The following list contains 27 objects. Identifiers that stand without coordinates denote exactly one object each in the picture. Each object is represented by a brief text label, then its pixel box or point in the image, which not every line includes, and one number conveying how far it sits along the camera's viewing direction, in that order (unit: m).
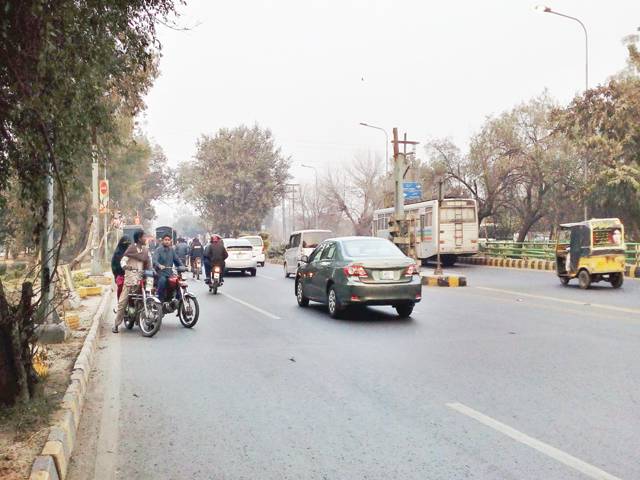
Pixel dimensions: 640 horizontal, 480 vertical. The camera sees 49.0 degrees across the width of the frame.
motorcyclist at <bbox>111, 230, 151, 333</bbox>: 12.17
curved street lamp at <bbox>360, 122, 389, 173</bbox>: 53.56
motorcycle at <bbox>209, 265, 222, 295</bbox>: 20.77
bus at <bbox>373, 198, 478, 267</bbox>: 35.06
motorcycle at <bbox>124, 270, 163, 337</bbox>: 11.62
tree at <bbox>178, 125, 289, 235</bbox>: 69.56
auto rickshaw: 19.86
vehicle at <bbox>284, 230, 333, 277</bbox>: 27.89
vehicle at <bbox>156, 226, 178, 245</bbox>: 53.45
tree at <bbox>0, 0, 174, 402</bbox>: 5.52
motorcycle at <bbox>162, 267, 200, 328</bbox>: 12.74
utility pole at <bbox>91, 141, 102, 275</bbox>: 25.55
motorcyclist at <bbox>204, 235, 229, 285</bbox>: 21.02
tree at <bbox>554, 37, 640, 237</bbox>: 33.50
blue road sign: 52.25
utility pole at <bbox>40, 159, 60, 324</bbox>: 7.15
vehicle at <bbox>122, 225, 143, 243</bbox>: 50.76
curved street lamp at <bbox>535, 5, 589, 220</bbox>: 34.09
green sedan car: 13.13
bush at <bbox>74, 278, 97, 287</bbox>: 20.79
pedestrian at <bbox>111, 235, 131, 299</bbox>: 13.47
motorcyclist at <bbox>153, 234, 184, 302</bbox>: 12.83
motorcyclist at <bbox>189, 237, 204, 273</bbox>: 28.10
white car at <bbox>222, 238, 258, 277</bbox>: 30.50
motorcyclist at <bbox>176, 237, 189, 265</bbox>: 27.75
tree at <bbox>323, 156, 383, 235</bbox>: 67.06
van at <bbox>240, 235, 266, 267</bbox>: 41.99
